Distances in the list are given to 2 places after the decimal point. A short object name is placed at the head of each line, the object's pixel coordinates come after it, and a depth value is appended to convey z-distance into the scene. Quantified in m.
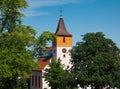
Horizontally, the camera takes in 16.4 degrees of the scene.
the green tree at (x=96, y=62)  53.03
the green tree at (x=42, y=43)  45.47
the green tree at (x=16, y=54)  42.22
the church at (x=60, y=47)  85.56
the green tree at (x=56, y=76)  55.38
